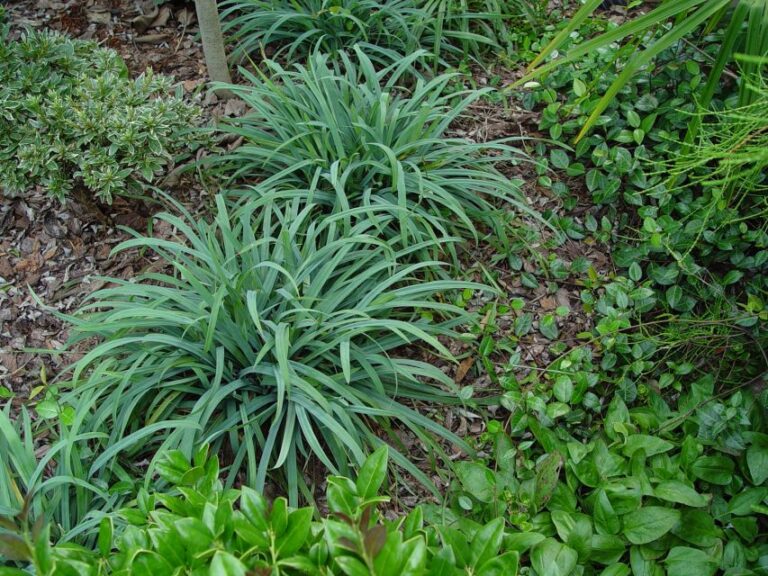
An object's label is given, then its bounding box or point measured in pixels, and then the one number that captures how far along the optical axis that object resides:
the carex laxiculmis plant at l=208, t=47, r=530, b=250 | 2.86
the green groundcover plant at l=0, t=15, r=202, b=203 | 2.74
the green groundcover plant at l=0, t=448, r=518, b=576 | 1.39
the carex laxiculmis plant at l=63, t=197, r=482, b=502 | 2.27
